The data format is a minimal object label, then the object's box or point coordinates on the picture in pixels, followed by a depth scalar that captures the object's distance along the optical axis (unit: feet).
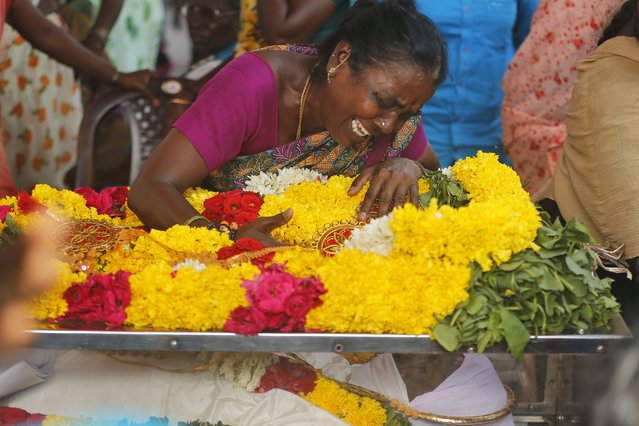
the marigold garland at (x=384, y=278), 15.60
